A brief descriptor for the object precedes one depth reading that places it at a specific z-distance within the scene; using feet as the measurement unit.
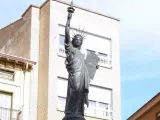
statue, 37.24
